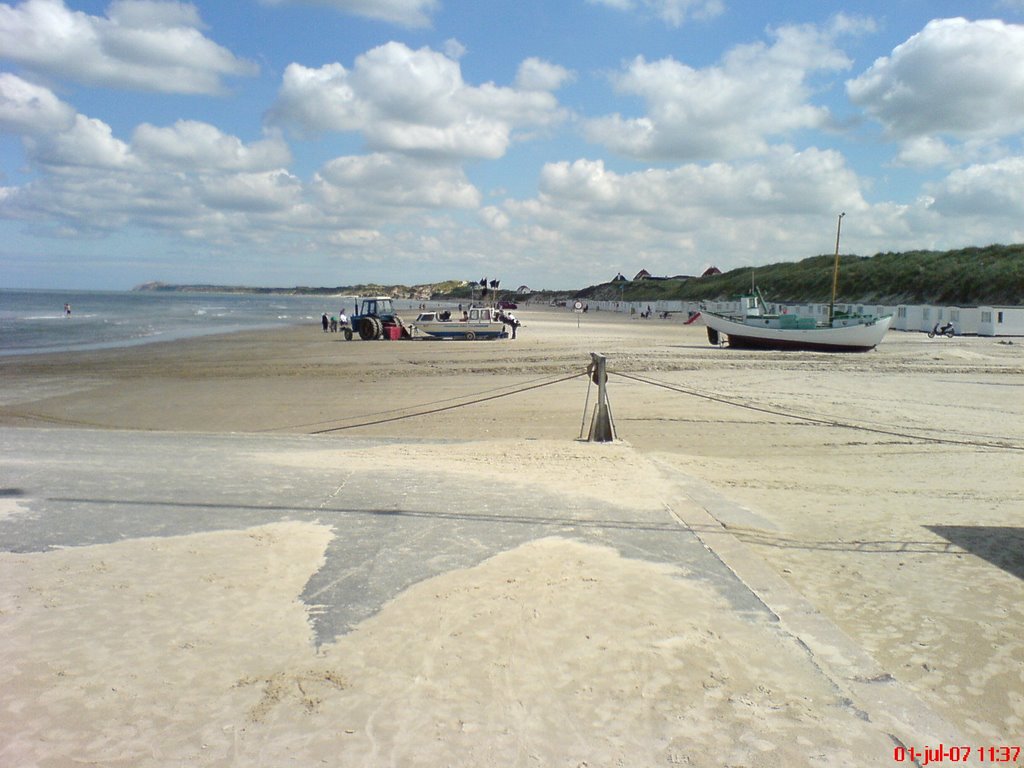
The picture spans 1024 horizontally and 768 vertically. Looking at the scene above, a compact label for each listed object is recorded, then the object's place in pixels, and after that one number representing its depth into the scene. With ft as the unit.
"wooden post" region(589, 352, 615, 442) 36.68
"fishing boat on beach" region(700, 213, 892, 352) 104.27
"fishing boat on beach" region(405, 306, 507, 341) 128.57
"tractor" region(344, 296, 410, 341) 130.62
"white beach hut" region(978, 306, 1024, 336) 133.39
